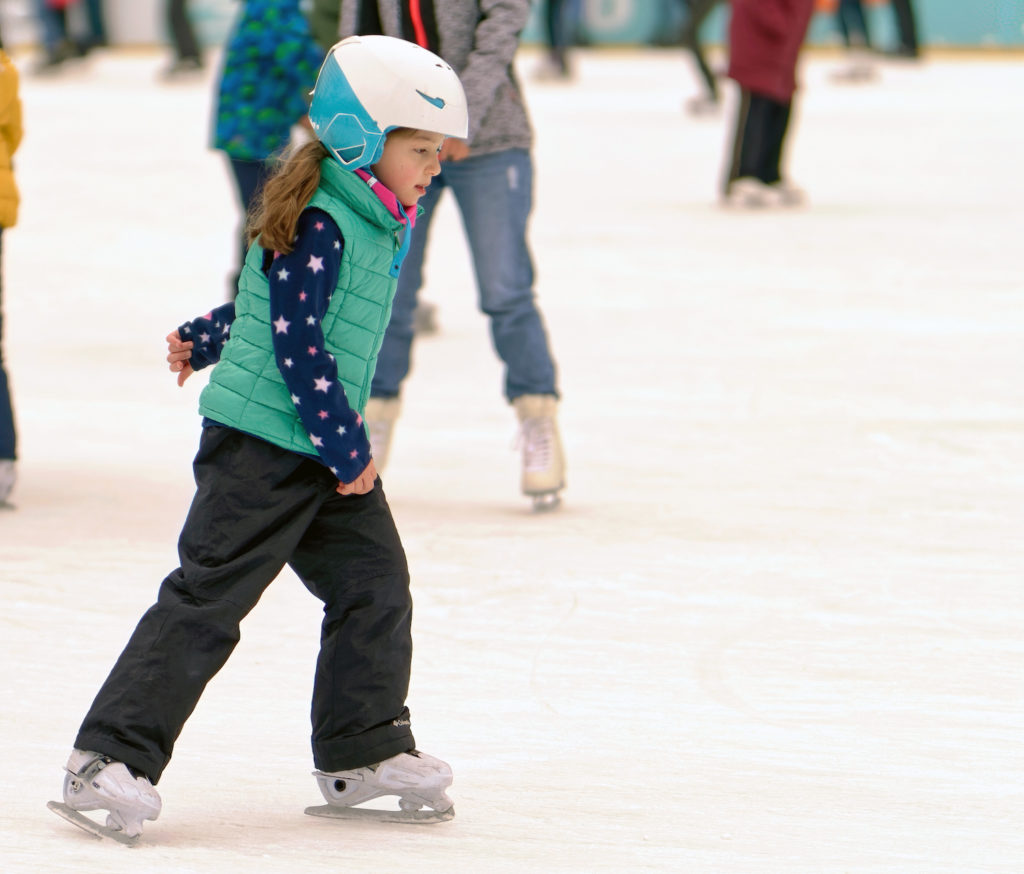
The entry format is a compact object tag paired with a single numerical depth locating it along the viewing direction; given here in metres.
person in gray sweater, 10.27
